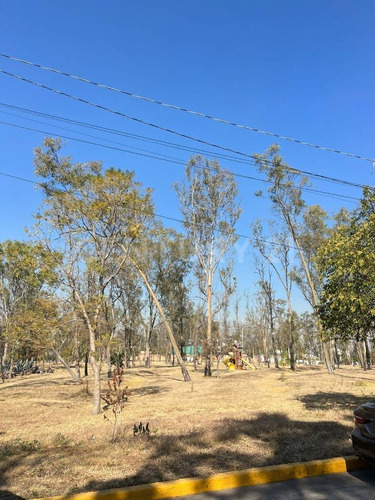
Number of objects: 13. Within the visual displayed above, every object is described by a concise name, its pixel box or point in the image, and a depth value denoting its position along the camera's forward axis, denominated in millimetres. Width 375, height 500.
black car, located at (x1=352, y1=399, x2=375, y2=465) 4887
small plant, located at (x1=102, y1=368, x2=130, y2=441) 7746
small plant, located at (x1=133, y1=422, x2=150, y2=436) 7660
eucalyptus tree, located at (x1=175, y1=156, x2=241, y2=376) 27125
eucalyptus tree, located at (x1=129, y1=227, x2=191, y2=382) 39031
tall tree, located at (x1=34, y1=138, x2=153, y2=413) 13352
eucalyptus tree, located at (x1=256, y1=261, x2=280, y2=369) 41844
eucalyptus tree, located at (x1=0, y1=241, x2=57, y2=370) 13422
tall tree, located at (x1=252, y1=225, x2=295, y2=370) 33556
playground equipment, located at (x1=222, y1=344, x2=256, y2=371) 36991
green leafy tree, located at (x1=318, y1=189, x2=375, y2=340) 8820
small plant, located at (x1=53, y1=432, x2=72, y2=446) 7484
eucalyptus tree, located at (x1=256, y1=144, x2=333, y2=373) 27141
